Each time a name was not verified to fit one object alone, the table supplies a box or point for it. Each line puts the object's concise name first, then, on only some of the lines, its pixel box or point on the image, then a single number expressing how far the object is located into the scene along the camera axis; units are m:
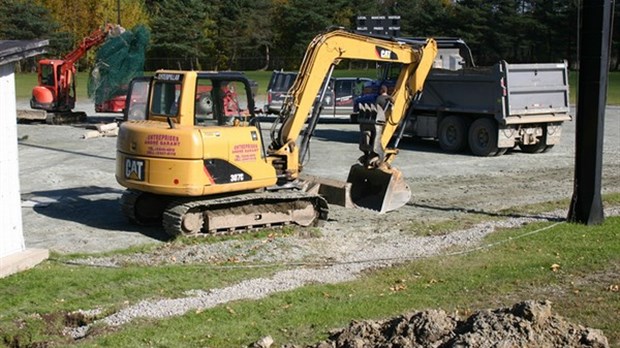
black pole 12.85
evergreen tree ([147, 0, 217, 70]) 73.75
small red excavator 31.80
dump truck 21.73
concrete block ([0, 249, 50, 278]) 10.59
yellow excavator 12.46
